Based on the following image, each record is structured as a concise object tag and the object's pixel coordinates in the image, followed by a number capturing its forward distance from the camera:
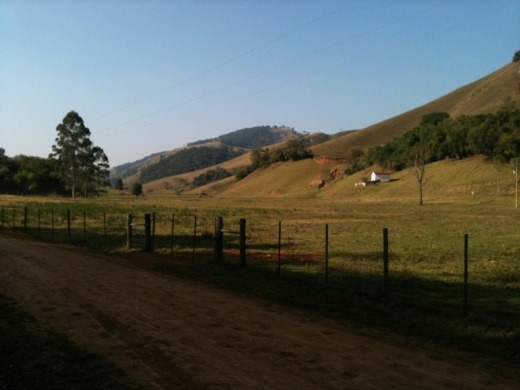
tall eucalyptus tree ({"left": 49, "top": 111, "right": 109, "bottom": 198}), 87.94
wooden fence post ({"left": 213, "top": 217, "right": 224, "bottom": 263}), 16.95
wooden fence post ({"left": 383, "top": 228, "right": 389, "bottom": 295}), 11.62
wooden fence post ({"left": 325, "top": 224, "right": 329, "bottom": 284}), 13.34
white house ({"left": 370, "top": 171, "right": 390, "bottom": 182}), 115.94
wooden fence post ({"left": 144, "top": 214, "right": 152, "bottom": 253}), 20.12
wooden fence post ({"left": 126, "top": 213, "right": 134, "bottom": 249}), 21.09
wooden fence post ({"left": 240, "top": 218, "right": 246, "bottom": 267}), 16.17
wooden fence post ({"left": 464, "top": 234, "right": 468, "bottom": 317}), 10.20
